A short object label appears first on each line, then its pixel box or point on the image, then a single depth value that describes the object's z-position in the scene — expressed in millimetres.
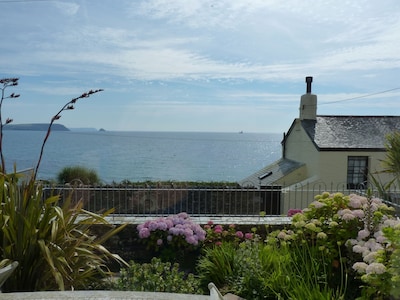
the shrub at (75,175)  15413
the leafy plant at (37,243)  3291
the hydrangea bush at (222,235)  5395
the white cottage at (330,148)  15305
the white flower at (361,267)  3076
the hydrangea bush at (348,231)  3209
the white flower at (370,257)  3117
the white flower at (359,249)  3404
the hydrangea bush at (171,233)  5254
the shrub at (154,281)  3479
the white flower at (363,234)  3650
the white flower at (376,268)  2812
